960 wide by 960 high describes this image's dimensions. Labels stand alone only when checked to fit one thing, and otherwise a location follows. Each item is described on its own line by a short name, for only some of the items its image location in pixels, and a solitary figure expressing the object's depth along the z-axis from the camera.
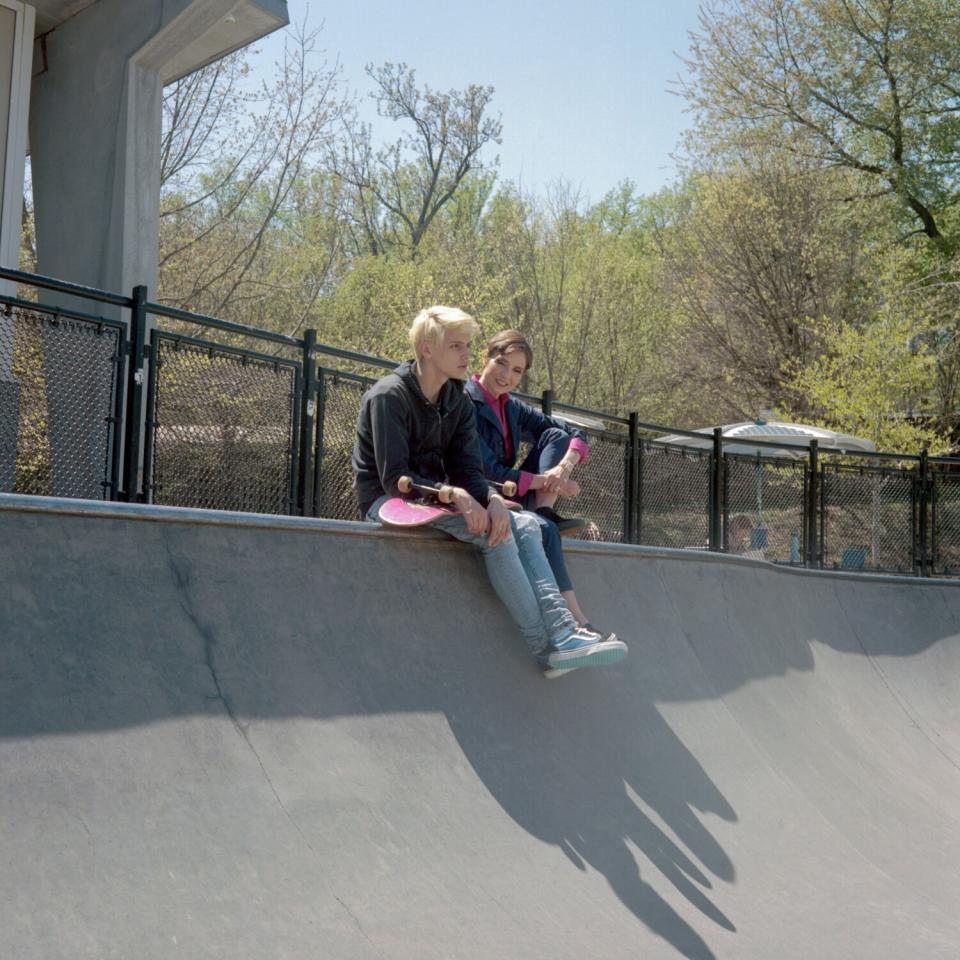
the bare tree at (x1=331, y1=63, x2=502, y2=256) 34.25
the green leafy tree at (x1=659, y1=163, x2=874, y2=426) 25.70
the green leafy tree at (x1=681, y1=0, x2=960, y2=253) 25.59
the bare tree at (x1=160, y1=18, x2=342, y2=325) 20.11
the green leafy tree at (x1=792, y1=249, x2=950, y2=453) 21.23
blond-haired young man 4.47
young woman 5.46
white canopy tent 15.33
